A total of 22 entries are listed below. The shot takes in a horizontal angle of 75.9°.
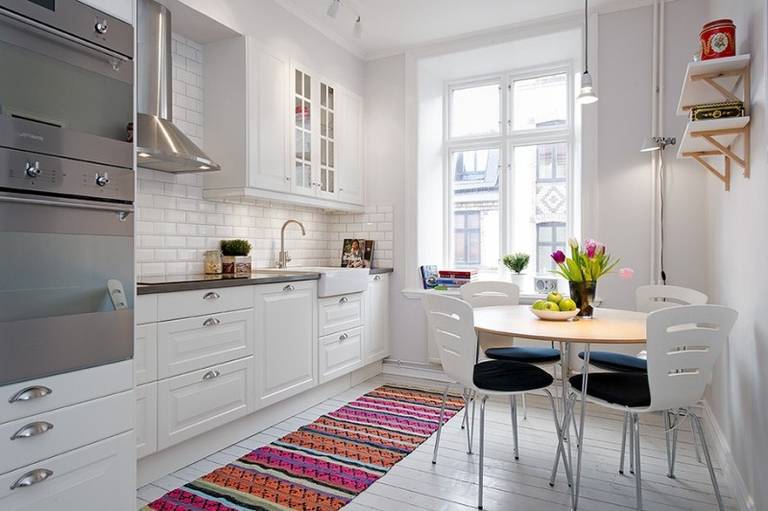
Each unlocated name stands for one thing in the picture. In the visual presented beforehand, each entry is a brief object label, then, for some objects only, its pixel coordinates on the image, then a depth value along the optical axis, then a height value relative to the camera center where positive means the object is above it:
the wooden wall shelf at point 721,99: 2.14 +0.74
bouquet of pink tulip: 2.48 -0.05
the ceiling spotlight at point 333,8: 3.09 +1.53
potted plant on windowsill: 4.10 -0.10
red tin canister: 2.18 +0.95
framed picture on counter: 4.35 -0.01
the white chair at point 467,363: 2.21 -0.52
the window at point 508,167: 4.25 +0.77
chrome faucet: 3.80 -0.02
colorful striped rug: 2.19 -1.10
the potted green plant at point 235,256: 3.27 -0.03
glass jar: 3.22 -0.07
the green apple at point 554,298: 2.48 -0.23
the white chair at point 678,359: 1.89 -0.42
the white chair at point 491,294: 3.32 -0.28
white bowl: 2.40 -0.31
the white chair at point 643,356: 2.46 -0.59
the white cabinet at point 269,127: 3.17 +0.88
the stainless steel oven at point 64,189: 1.49 +0.21
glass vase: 2.53 -0.23
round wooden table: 2.01 -0.34
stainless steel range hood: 2.57 +0.86
